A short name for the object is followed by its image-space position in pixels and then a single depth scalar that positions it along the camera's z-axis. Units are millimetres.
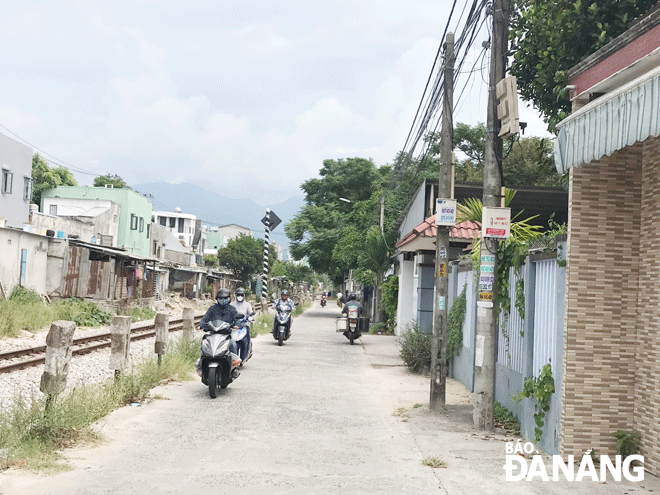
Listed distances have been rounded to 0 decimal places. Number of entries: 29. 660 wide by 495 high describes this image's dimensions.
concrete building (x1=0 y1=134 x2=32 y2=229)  32844
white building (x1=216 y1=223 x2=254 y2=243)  142625
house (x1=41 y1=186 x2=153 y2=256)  54069
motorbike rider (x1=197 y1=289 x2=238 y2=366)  11047
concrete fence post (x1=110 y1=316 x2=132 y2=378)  10211
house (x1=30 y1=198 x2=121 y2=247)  40088
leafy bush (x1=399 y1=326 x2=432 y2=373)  14578
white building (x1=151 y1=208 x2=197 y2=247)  104125
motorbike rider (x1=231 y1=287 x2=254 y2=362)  13727
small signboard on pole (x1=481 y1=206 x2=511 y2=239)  8758
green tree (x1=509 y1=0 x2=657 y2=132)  11930
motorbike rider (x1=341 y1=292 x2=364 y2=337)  22172
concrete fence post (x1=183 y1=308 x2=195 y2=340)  14367
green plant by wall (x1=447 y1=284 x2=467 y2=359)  13086
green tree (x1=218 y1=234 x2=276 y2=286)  81625
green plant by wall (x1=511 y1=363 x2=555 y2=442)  7543
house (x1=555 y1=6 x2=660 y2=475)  6840
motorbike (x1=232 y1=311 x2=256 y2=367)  13287
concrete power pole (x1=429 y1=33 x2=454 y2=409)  10406
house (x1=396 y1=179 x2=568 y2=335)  17797
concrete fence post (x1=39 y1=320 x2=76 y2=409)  7672
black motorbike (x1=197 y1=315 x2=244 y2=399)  10384
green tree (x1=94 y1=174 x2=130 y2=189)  86250
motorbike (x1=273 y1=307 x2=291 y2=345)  20469
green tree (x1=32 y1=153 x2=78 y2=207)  62094
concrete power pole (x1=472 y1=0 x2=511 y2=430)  8852
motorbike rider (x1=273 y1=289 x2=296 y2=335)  20469
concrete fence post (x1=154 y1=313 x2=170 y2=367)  12000
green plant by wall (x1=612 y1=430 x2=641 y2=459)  6891
